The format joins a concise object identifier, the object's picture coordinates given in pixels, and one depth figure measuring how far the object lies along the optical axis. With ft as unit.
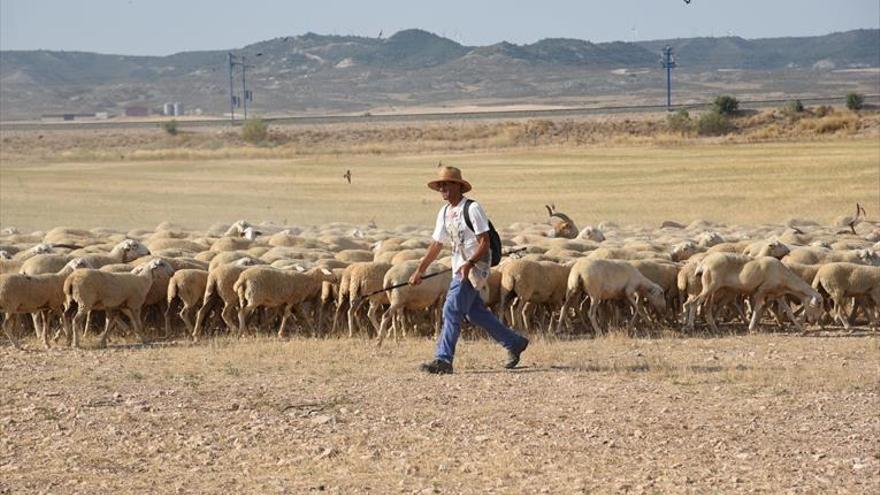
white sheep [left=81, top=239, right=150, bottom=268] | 56.51
